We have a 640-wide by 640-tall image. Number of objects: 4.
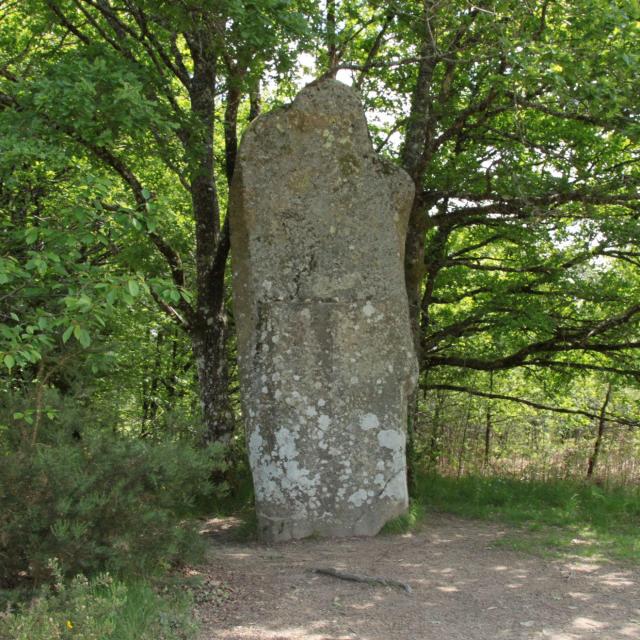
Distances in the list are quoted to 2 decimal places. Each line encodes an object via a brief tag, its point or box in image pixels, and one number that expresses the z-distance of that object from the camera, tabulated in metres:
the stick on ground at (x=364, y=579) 5.12
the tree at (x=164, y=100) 5.85
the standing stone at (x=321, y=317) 6.50
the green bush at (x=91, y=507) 4.25
